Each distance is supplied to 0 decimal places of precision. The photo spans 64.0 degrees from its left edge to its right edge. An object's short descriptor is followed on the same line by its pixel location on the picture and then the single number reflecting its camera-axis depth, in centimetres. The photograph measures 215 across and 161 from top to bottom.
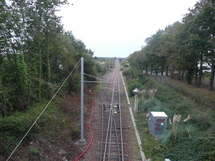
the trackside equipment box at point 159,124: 1102
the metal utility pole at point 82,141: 1014
